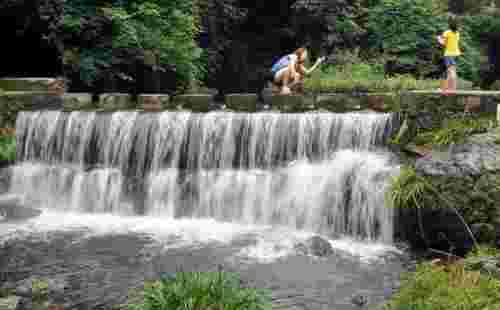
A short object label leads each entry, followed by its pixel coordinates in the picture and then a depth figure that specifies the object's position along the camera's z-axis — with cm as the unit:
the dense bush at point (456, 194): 745
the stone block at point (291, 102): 1308
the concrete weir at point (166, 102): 1248
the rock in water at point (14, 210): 998
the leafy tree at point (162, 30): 1412
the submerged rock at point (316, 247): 781
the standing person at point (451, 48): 1062
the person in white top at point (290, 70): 1422
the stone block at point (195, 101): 1352
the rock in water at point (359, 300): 609
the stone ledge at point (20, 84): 1302
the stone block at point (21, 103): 1216
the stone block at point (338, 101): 1318
